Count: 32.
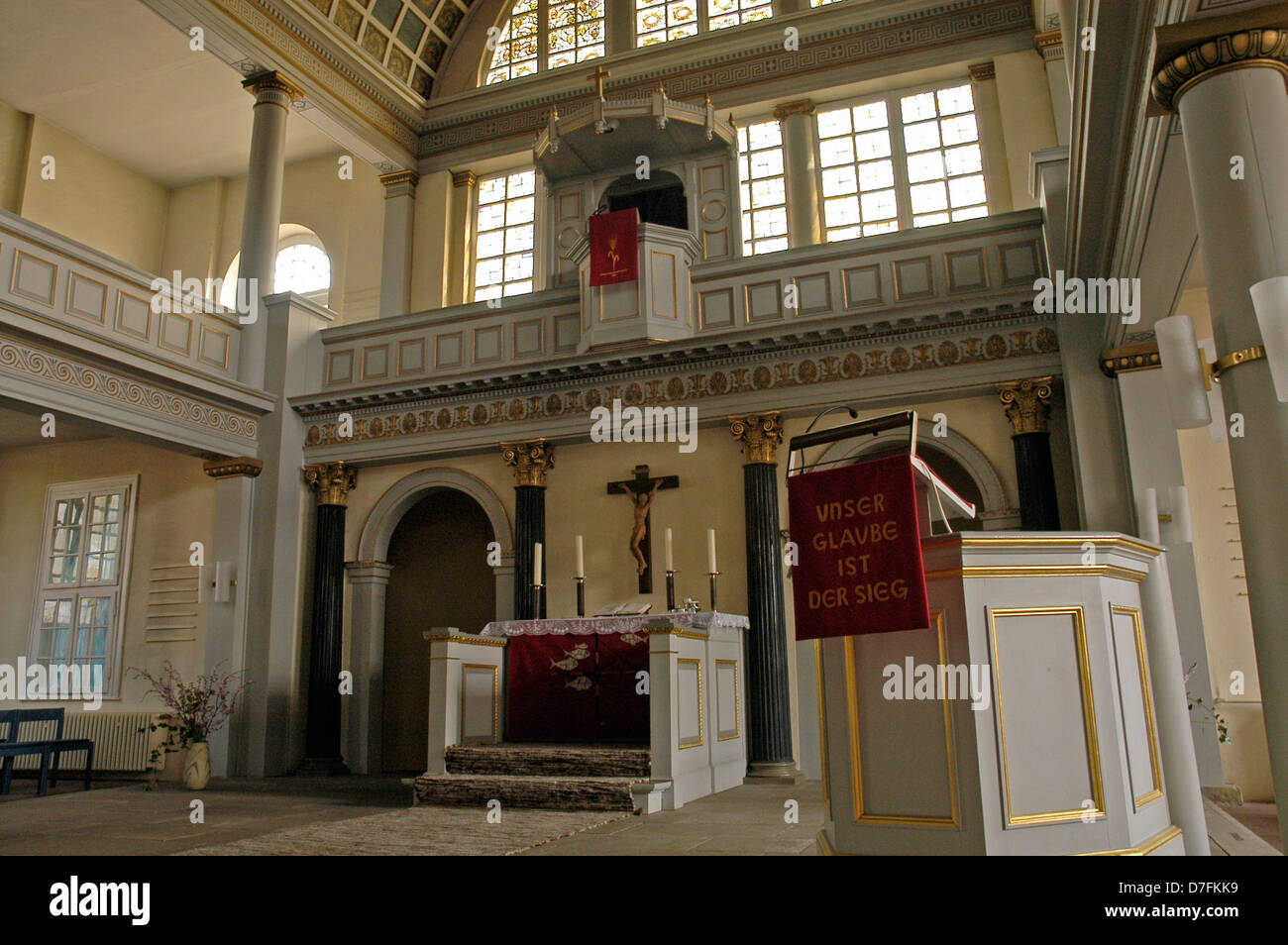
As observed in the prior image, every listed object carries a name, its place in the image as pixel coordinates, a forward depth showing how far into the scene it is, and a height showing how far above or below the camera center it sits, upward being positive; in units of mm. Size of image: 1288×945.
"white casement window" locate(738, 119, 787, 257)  11688 +5861
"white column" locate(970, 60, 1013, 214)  10773 +5947
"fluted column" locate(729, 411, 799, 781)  8516 +574
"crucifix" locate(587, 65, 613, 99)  10336 +6443
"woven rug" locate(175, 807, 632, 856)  5148 -869
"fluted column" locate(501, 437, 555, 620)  9828 +1868
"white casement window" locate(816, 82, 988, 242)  11094 +5865
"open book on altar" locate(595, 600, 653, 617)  8141 +587
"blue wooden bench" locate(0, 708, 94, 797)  8883 -497
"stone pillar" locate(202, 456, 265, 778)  9883 +1095
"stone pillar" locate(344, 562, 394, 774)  10258 +196
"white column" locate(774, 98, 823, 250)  11305 +5883
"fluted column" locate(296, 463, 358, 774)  10000 +690
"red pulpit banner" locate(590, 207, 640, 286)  9570 +4235
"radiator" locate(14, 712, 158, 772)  10883 -509
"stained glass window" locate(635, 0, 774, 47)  12375 +8438
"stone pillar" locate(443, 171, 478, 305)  12945 +5962
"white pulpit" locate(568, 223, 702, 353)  9492 +3705
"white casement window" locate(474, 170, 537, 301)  12828 +5931
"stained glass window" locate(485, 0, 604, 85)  13055 +8701
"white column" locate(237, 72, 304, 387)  10711 +5407
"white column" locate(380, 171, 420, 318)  12695 +5794
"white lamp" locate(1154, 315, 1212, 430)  3955 +1188
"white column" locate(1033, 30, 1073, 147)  10492 +6431
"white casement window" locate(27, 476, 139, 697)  11508 +1382
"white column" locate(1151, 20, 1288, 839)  3561 +1704
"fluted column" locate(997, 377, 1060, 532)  8266 +1880
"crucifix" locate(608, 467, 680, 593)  9430 +1657
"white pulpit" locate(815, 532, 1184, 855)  3208 -172
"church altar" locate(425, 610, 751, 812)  7289 -44
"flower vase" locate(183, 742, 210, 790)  9117 -735
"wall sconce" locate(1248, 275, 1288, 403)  3389 +1188
